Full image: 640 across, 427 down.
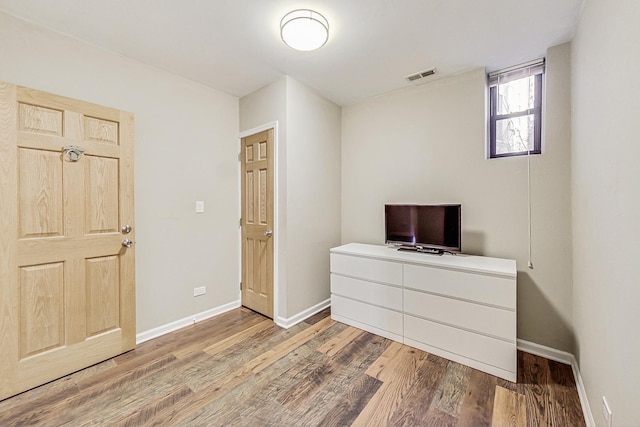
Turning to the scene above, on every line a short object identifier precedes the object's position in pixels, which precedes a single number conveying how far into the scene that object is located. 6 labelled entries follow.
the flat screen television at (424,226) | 2.36
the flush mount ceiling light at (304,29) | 1.79
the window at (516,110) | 2.28
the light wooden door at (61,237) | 1.71
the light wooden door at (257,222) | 2.83
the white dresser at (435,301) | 1.90
